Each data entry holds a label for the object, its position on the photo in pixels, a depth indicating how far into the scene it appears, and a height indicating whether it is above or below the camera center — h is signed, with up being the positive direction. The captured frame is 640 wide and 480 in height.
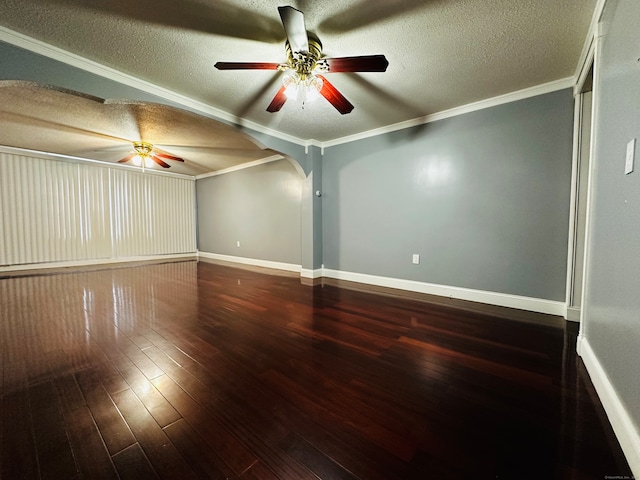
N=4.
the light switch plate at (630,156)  1.04 +0.32
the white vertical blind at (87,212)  4.70 +0.37
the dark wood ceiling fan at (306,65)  1.50 +1.20
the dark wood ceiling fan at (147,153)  4.03 +1.33
